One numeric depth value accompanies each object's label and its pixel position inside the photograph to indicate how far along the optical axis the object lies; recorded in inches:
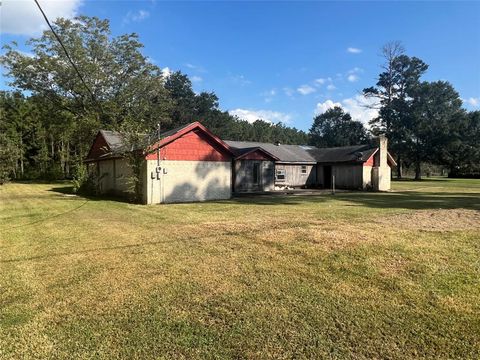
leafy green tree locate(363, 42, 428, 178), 1979.5
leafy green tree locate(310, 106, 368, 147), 2517.2
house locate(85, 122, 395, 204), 705.6
